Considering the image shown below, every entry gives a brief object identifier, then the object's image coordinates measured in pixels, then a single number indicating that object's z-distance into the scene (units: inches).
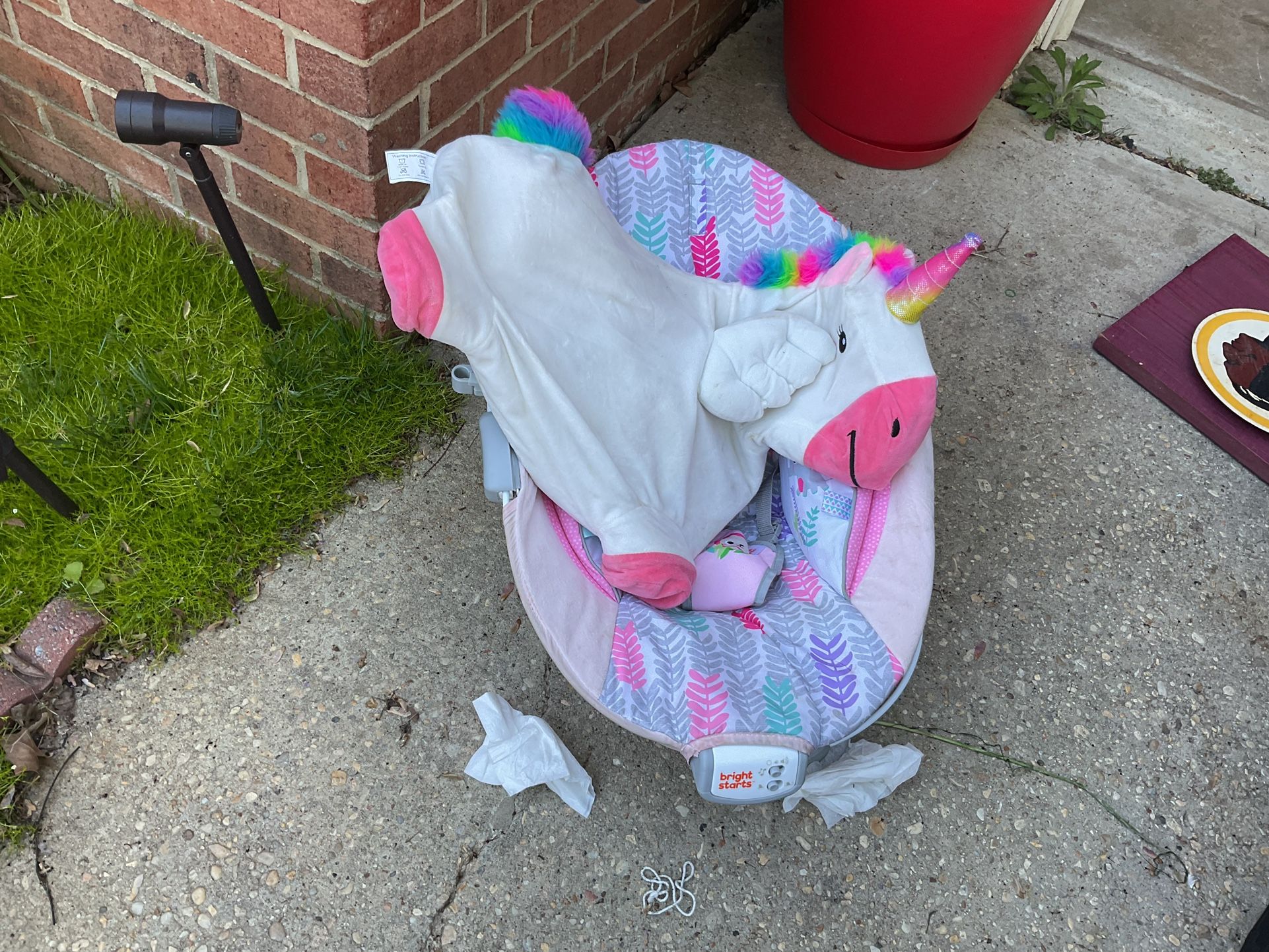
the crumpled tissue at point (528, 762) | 54.6
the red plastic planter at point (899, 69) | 78.6
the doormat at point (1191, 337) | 77.0
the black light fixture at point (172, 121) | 51.4
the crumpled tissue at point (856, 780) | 54.4
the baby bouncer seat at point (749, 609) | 47.3
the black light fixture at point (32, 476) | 51.2
